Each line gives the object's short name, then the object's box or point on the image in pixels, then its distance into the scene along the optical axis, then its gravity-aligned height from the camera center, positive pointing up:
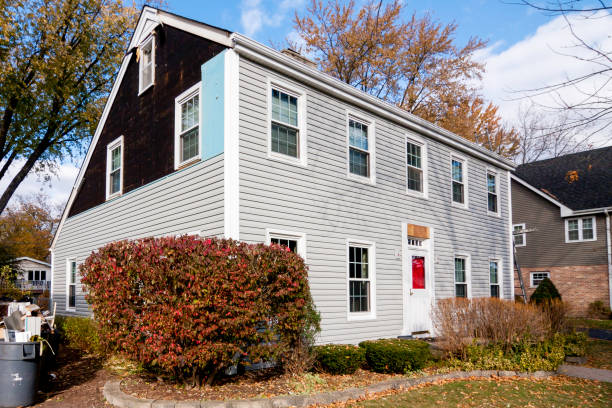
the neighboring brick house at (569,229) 22.45 +0.96
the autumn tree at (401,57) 23.83 +9.99
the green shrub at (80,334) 10.36 -1.93
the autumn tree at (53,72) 18.50 +7.50
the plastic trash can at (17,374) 6.23 -1.61
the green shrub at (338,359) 8.12 -1.87
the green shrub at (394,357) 8.35 -1.90
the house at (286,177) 8.78 +1.69
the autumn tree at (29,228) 43.62 +2.42
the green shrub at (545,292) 16.66 -1.53
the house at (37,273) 37.94 -1.91
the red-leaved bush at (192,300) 6.11 -0.66
